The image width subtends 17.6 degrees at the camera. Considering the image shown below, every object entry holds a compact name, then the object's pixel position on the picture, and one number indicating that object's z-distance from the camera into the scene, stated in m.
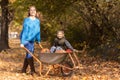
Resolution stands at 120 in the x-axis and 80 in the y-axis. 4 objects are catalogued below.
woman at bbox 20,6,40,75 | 10.90
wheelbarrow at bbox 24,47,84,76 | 10.26
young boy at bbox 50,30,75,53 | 10.86
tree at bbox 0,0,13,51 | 25.56
